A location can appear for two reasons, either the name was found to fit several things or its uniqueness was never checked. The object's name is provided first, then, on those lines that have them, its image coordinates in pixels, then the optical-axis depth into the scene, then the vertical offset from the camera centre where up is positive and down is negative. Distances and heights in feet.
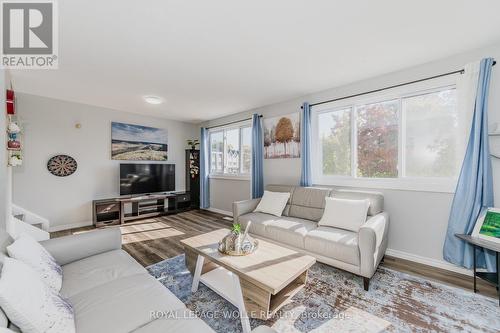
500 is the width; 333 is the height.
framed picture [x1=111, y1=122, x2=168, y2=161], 14.79 +1.80
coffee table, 4.83 -2.73
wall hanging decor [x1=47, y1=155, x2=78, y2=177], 12.32 +0.08
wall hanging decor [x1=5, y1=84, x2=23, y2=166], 7.18 +1.27
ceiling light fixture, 11.96 +3.96
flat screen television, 14.40 -0.92
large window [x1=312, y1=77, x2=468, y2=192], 8.09 +1.14
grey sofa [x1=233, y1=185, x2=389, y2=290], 6.56 -2.61
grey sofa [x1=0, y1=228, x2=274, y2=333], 3.39 -2.64
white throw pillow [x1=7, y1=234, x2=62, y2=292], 4.03 -1.93
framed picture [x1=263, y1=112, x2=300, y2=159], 12.42 +1.83
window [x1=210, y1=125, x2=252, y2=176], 15.75 +1.20
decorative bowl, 5.99 -2.40
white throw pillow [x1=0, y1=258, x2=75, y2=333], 2.71 -1.96
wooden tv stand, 13.38 -3.03
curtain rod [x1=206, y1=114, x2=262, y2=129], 15.43 +3.41
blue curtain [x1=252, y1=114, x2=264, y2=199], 13.82 +0.49
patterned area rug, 5.10 -4.00
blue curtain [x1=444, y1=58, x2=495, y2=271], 6.90 -0.64
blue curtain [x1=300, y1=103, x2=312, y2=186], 11.45 +0.84
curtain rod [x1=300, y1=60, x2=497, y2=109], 7.54 +3.44
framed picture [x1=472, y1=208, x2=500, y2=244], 6.15 -1.93
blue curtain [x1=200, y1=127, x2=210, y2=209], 17.99 -0.48
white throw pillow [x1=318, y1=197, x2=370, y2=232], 8.04 -2.00
